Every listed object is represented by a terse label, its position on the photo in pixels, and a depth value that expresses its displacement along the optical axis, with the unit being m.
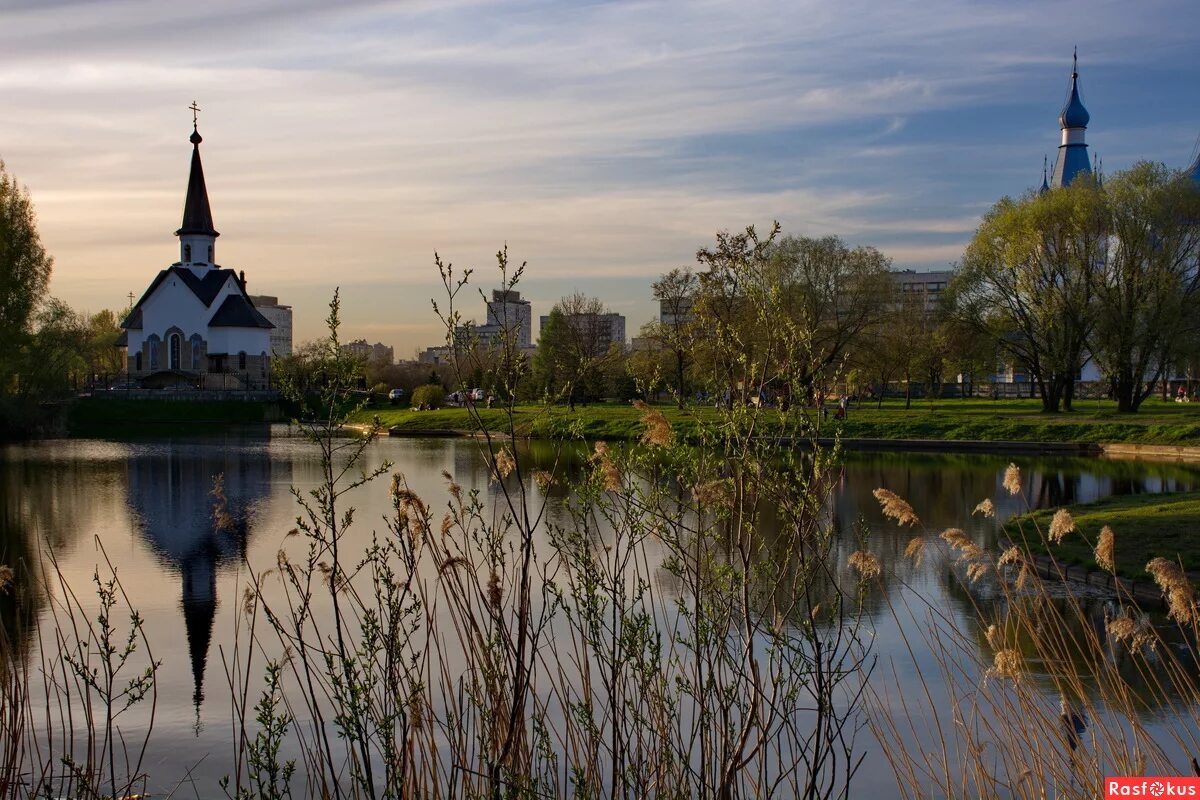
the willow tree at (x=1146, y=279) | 42.72
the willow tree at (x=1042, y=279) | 45.12
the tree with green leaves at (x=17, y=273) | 40.56
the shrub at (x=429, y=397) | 66.38
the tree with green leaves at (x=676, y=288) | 53.83
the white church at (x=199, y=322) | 78.44
